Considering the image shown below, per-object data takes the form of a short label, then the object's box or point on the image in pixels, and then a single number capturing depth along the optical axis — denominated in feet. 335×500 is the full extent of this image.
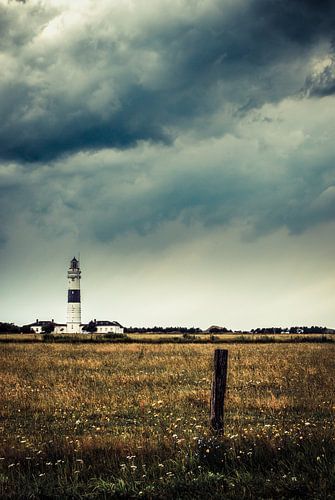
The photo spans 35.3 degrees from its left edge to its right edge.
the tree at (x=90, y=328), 552.00
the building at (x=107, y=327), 576.98
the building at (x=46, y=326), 529.12
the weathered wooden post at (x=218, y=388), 31.71
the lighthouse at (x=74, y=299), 449.35
